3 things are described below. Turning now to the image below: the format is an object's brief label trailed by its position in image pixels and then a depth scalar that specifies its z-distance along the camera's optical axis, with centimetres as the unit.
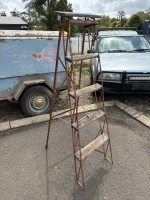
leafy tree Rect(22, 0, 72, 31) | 1399
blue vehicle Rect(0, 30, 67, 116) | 277
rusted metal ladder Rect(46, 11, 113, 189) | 172
